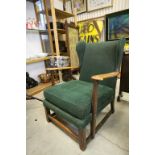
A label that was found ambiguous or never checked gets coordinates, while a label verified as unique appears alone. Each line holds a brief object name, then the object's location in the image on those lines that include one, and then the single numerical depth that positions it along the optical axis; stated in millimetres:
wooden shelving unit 2314
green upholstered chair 1027
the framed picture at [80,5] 3171
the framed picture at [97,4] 2805
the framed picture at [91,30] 2998
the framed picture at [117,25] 2630
